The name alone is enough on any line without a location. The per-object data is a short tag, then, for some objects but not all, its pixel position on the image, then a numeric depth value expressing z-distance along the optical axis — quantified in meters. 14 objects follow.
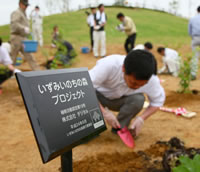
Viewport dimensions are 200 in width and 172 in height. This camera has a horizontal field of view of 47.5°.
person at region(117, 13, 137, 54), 7.49
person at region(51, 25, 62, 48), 8.64
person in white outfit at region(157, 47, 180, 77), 5.83
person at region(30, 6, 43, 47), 9.40
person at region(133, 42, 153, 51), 6.09
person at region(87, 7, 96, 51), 7.89
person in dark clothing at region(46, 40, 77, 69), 6.36
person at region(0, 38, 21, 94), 3.85
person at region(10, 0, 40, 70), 4.48
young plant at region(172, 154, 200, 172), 0.99
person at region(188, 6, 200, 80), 5.25
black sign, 0.98
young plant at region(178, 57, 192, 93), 3.89
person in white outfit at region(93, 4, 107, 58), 7.59
